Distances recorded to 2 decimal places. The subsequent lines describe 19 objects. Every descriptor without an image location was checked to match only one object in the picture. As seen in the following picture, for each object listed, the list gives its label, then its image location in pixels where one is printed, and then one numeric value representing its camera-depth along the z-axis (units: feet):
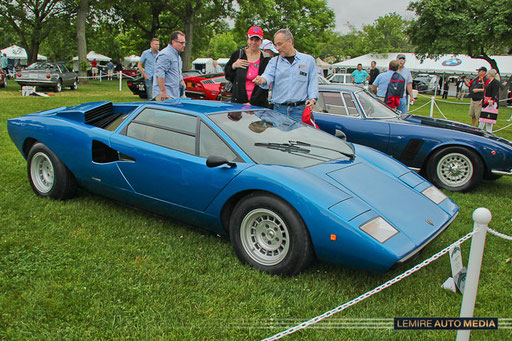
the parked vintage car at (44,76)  54.65
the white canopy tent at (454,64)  101.14
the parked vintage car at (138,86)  51.72
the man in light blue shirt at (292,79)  16.72
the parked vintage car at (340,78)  88.53
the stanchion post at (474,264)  6.31
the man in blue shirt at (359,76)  54.49
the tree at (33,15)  86.18
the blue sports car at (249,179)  8.76
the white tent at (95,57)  156.18
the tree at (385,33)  179.64
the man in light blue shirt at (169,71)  19.26
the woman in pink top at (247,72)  17.21
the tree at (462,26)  79.46
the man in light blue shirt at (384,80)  28.27
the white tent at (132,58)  188.34
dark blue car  17.03
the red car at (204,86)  45.85
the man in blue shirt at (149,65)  27.99
